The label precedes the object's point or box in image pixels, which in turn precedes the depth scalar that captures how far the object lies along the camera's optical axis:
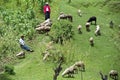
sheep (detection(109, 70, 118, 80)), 36.03
